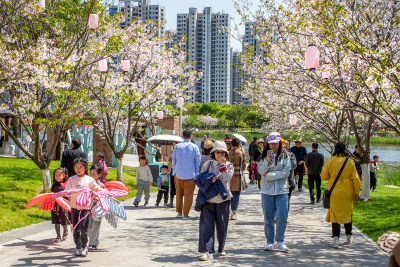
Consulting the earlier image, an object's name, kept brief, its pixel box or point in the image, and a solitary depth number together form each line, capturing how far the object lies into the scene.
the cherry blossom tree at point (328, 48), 9.99
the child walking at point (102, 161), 12.08
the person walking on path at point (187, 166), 10.77
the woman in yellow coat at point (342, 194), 7.86
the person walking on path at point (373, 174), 18.89
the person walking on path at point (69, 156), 10.42
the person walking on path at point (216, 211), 6.97
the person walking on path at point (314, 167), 13.54
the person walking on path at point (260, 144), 16.30
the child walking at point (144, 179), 12.71
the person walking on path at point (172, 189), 12.58
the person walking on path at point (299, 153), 15.00
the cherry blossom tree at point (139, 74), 17.17
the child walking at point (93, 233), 7.42
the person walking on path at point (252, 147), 18.52
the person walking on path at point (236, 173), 10.41
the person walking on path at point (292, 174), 10.03
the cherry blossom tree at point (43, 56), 11.57
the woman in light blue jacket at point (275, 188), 7.55
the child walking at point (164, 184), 12.75
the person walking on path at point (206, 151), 10.99
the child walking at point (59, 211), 8.05
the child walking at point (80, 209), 7.05
